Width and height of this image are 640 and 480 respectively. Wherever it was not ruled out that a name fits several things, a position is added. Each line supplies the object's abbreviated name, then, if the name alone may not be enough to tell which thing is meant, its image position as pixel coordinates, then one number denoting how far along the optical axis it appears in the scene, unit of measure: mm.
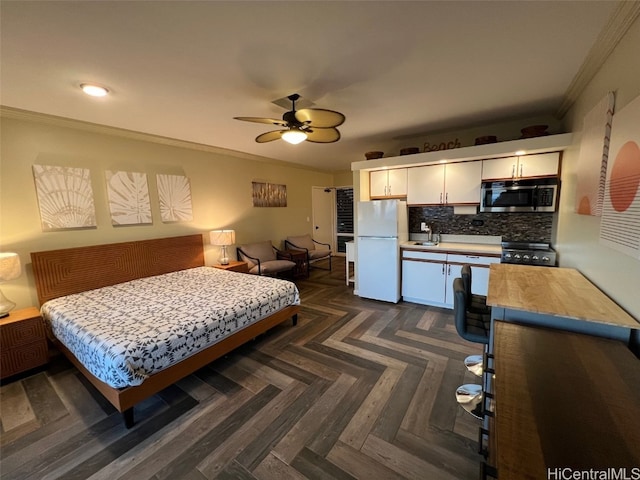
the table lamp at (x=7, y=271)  2381
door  6977
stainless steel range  3066
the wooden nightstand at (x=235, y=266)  4281
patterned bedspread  1885
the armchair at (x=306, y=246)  5902
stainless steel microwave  3150
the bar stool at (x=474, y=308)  2240
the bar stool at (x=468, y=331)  1917
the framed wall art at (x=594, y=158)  1781
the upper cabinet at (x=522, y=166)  3113
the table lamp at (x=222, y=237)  4238
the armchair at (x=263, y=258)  4742
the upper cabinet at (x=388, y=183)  4062
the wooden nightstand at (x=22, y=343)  2357
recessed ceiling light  2146
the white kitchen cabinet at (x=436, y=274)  3471
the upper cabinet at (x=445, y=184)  3576
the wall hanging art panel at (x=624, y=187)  1359
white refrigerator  3891
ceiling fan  2129
